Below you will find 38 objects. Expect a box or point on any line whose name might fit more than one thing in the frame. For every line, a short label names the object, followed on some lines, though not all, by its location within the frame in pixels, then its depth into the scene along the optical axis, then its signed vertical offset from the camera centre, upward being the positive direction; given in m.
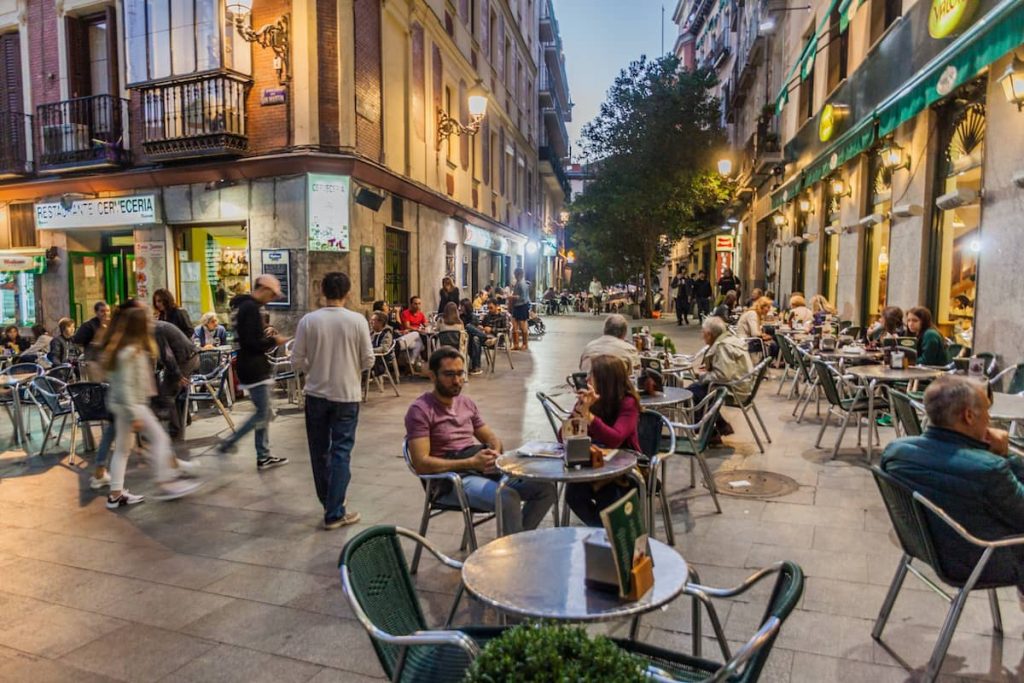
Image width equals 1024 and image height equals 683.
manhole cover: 5.60 -1.68
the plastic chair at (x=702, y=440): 5.04 -1.16
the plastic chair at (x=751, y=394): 6.70 -1.04
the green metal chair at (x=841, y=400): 6.67 -1.12
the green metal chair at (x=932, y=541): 2.79 -1.08
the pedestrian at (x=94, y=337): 5.98 -0.60
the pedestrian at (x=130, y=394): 5.45 -0.88
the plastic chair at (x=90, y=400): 6.35 -1.08
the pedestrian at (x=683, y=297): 24.48 -0.47
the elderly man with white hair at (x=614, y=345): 5.90 -0.53
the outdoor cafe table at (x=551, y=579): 2.04 -0.95
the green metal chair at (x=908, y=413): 4.47 -0.85
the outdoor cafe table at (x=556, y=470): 3.38 -0.94
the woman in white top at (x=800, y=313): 12.59 -0.53
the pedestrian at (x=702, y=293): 25.39 -0.33
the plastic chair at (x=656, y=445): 4.42 -1.08
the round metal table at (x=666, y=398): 5.60 -0.95
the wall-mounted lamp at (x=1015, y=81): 6.46 +1.90
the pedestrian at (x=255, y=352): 6.20 -0.62
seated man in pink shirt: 3.94 -0.97
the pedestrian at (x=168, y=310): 8.70 -0.35
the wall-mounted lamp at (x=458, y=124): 15.52 +3.89
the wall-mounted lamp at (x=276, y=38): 11.52 +4.09
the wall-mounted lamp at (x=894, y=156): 10.11 +1.88
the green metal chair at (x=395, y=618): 2.00 -1.03
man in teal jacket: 2.85 -0.80
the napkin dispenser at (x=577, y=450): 3.47 -0.83
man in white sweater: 4.93 -0.80
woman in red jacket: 3.83 -0.78
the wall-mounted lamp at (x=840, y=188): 13.33 +1.86
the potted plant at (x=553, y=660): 1.53 -0.85
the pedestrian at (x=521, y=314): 17.58 -0.78
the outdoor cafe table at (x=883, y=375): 6.27 -0.83
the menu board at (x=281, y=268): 11.83 +0.25
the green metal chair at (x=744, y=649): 1.81 -1.00
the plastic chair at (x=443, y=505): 3.80 -1.27
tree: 25.72 +4.76
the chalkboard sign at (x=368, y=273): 12.51 +0.19
